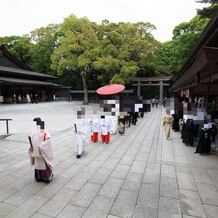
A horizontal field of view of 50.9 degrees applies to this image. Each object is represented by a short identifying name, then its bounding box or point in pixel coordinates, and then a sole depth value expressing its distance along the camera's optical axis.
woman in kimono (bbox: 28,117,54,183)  4.52
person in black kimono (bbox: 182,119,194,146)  7.92
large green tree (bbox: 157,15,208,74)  23.38
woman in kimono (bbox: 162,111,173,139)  9.02
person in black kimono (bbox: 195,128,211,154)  6.76
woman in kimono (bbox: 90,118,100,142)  8.28
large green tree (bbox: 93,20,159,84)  28.05
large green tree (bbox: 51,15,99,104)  29.17
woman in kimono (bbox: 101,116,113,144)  8.19
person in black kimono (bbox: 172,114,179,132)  11.05
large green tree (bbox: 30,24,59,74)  40.53
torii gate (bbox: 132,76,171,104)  31.09
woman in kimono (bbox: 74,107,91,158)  6.26
